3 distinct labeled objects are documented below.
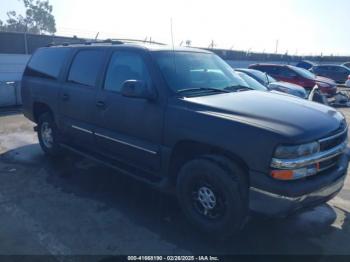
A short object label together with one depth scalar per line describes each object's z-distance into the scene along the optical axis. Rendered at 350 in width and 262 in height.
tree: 69.03
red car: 14.98
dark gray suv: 2.94
